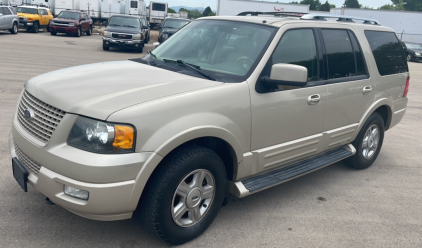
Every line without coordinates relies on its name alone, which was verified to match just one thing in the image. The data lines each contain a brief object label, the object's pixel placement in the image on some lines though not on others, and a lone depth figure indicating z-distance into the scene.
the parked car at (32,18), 27.05
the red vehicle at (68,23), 26.11
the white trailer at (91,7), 38.78
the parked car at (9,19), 22.97
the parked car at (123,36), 19.30
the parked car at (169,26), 20.81
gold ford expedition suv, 2.91
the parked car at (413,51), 29.27
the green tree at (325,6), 103.82
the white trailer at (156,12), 43.00
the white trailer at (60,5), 38.06
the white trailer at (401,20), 40.38
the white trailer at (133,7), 39.72
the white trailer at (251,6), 37.28
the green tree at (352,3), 123.62
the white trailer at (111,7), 39.97
